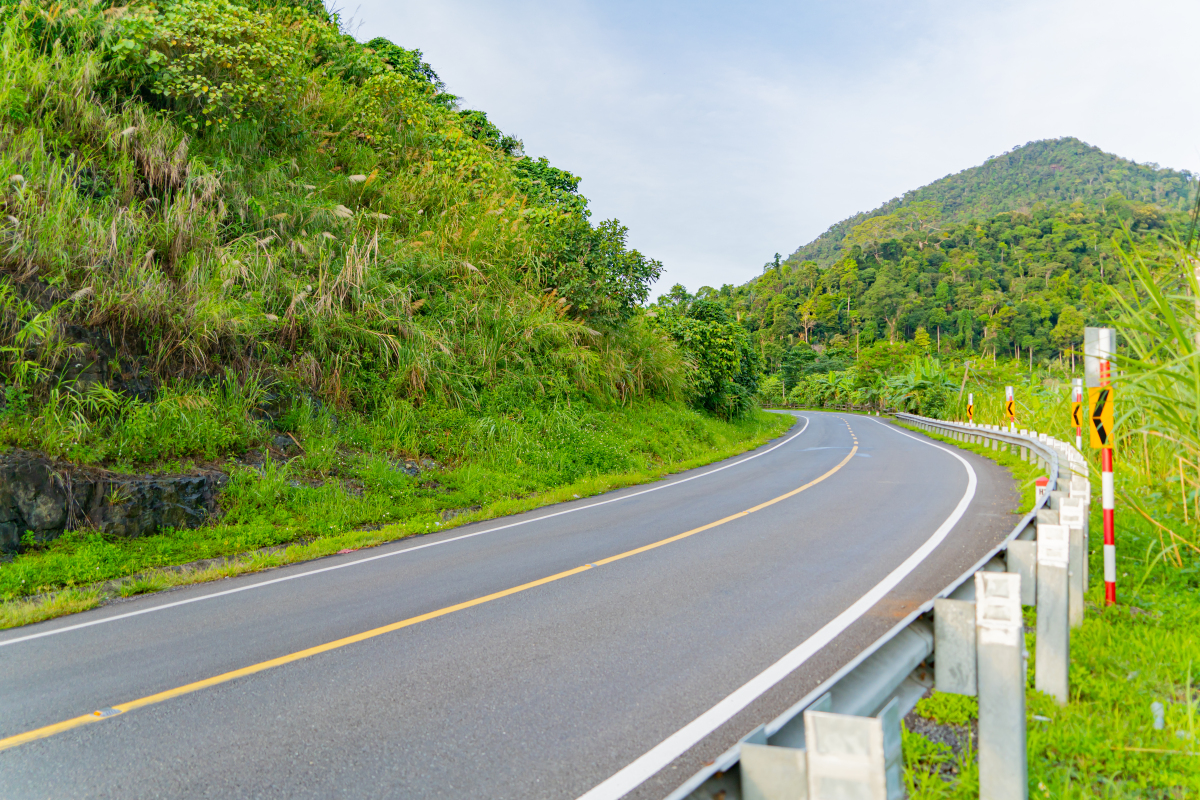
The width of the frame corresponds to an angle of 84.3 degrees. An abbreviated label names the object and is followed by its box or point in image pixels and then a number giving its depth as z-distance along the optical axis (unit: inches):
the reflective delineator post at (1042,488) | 232.3
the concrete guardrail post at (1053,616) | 123.5
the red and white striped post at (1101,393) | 209.5
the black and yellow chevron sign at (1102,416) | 212.8
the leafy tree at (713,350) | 1036.5
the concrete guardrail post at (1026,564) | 130.0
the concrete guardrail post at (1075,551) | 172.4
